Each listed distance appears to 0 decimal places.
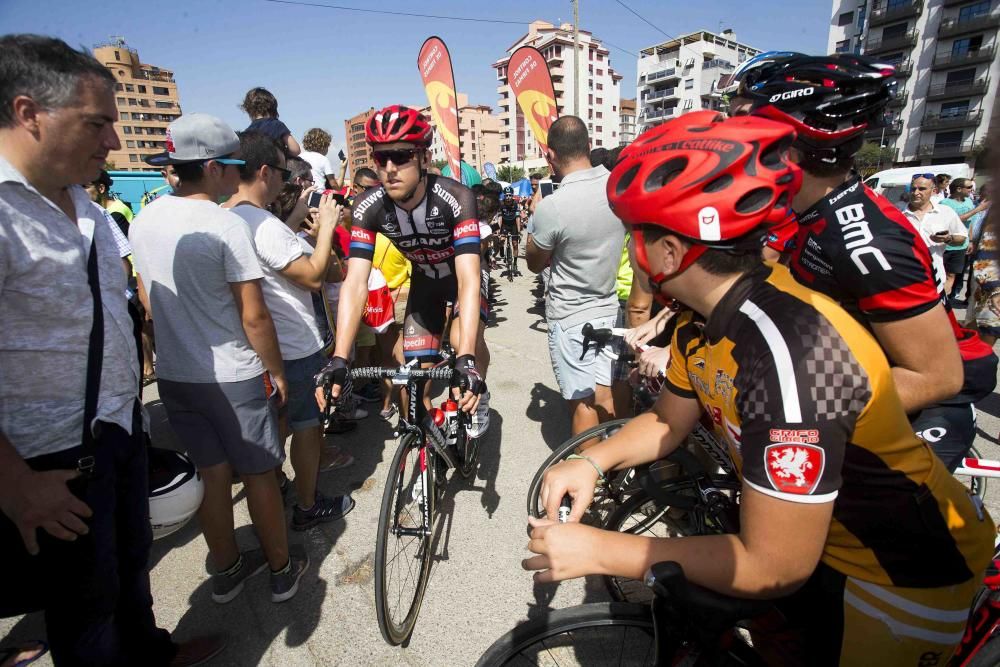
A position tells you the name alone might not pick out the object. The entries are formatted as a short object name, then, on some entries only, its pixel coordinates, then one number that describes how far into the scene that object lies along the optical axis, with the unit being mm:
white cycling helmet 2240
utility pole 18922
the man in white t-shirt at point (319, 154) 6289
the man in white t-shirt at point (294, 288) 2816
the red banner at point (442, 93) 8609
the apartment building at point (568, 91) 74250
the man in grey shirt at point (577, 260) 3195
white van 16156
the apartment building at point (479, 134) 94062
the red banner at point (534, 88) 9289
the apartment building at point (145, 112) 88731
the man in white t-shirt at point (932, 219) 6273
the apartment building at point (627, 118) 84875
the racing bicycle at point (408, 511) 2270
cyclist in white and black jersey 2910
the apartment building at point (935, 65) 39906
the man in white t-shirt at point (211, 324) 2230
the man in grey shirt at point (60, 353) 1413
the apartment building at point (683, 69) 65938
